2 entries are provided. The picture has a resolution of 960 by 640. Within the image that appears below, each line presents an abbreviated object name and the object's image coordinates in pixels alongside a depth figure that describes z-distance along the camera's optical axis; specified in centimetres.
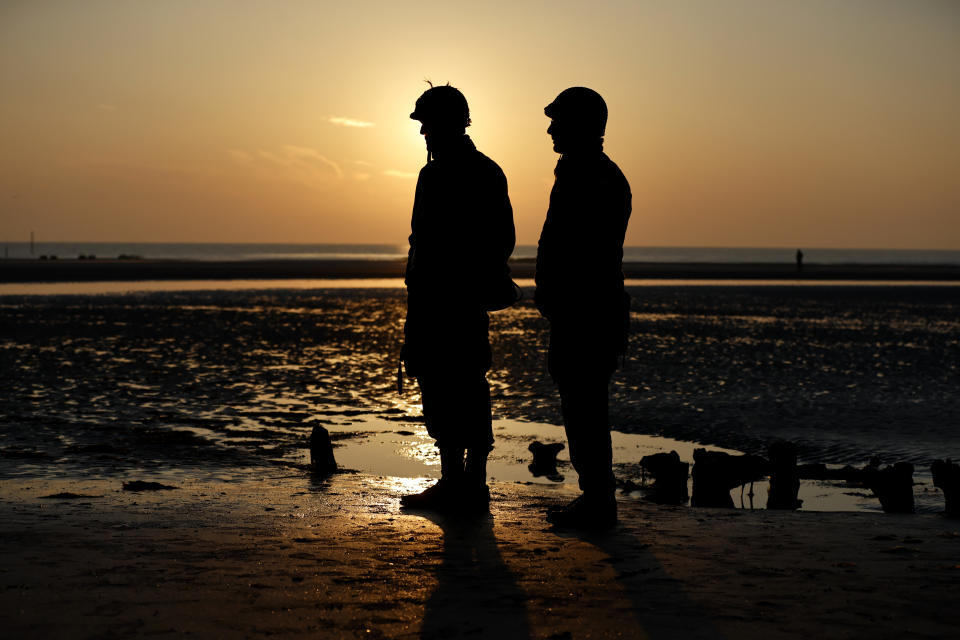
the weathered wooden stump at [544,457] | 791
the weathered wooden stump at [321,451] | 711
